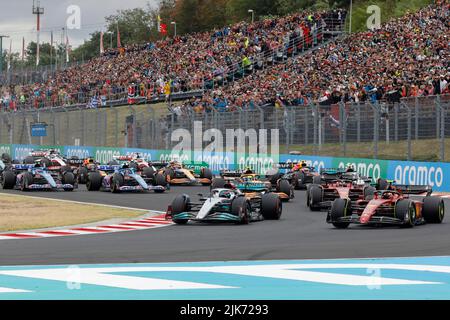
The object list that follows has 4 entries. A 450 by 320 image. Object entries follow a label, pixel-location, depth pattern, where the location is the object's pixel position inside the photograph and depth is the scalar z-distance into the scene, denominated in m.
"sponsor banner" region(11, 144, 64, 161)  53.78
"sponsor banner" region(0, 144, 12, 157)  57.22
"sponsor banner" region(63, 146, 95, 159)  51.38
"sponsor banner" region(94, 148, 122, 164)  49.06
